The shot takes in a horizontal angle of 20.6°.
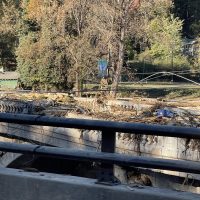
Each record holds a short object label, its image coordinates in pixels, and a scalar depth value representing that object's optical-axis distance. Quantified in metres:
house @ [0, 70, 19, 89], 54.03
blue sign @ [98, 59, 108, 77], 40.67
